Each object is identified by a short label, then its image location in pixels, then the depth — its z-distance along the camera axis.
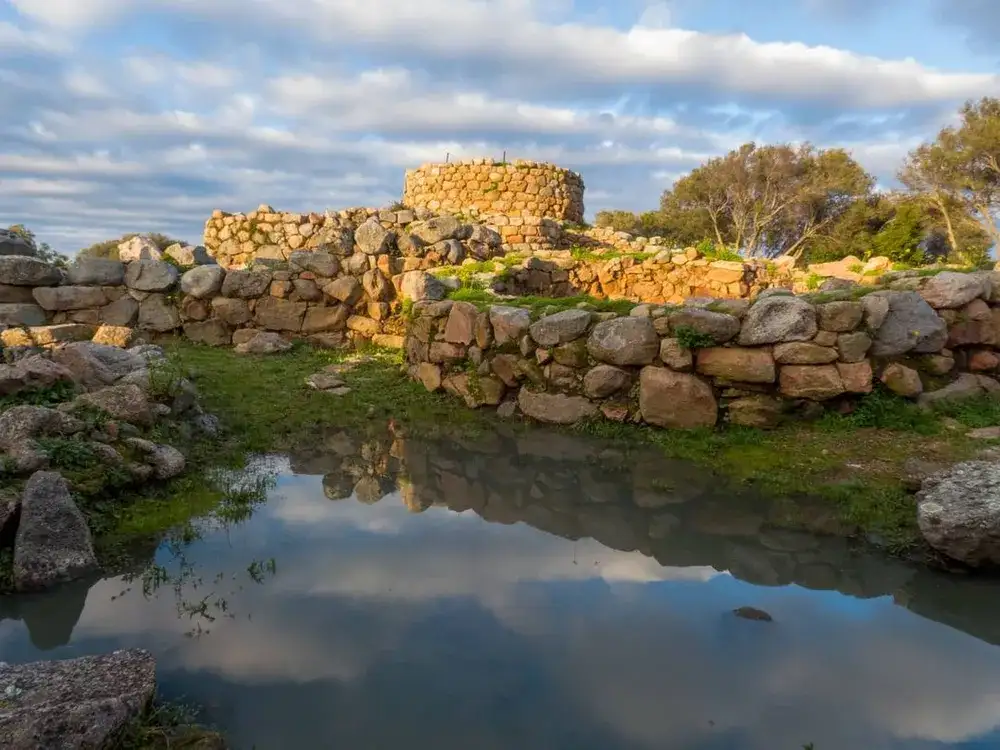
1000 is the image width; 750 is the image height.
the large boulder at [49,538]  4.31
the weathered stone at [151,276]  12.95
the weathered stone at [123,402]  6.34
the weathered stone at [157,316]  12.84
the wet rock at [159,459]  6.02
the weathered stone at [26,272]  12.16
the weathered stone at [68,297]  12.42
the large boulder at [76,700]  2.67
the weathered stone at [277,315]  12.91
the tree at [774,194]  29.81
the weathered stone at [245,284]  12.93
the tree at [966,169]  25.03
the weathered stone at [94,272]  12.67
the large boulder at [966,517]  4.50
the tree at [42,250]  13.55
